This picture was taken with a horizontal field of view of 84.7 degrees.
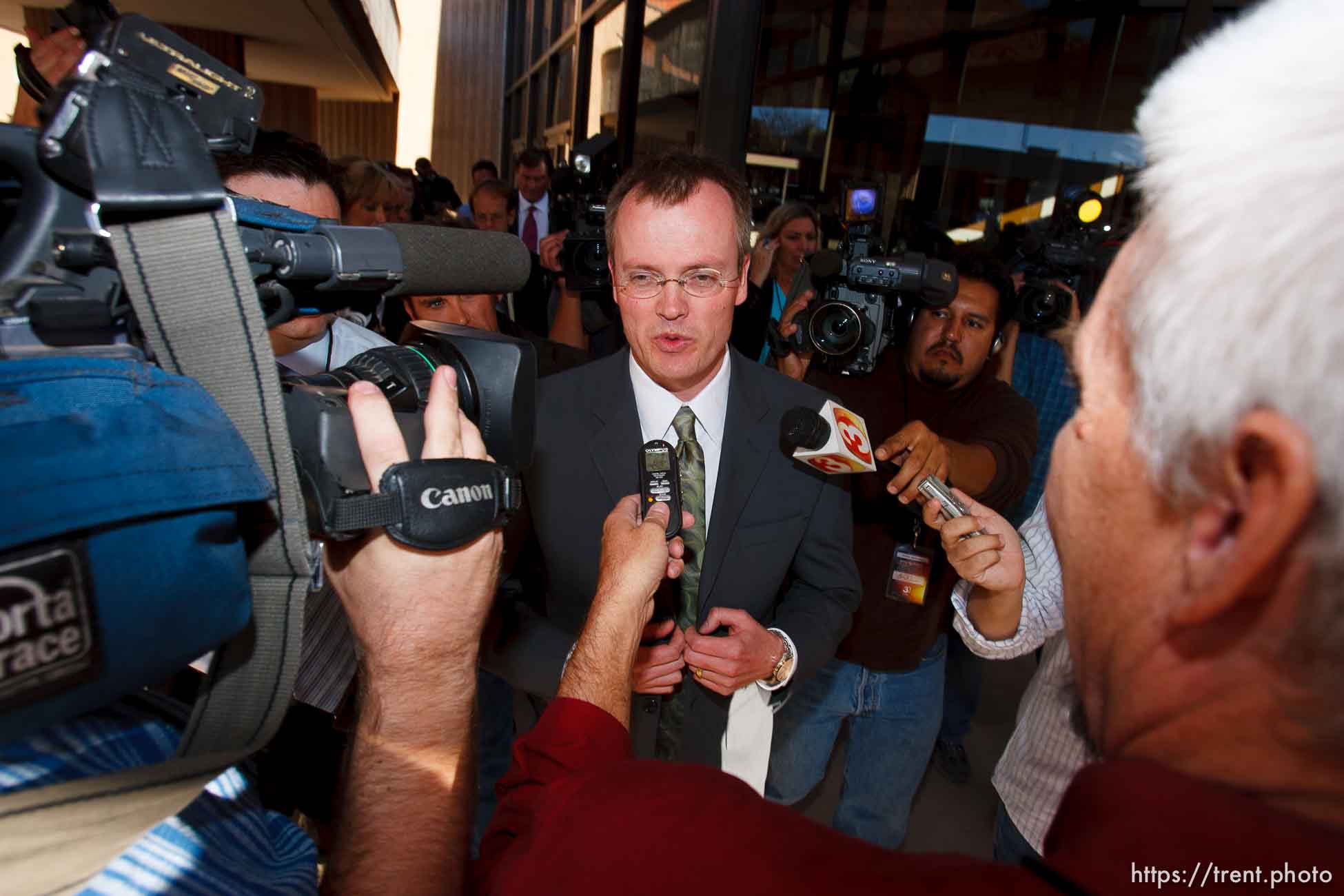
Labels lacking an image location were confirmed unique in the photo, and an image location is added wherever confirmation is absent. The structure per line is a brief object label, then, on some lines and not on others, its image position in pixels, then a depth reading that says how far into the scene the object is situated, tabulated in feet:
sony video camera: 5.65
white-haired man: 1.19
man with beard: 5.91
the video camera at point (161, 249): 1.54
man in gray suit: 4.57
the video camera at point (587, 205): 7.58
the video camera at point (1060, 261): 7.91
